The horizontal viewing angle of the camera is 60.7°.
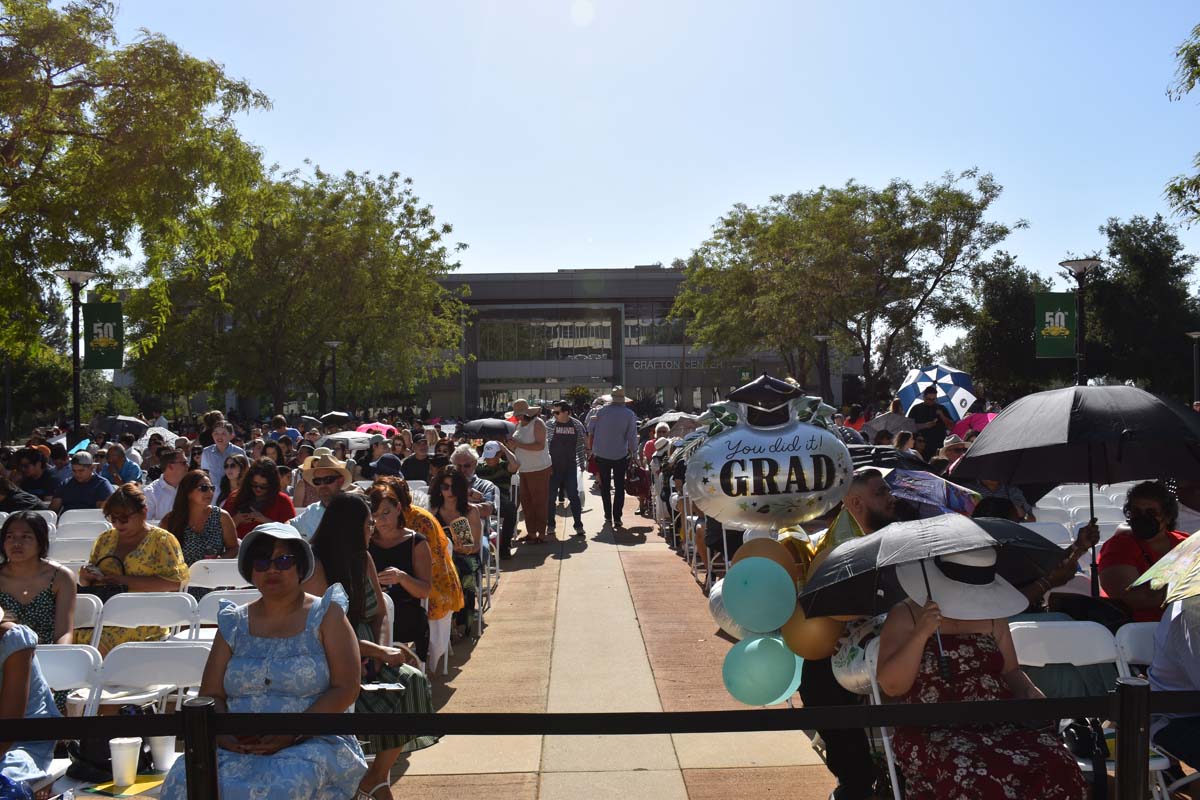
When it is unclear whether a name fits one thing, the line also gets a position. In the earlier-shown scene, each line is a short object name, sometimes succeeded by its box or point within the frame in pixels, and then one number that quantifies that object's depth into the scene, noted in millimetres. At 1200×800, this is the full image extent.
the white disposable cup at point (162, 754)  4953
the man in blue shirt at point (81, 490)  10539
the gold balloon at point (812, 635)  4105
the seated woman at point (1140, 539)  5473
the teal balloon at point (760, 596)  4059
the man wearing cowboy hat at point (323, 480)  7081
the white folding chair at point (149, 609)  5680
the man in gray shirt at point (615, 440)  13375
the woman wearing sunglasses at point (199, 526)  7254
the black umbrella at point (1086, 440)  4988
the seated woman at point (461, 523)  7805
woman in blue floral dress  3539
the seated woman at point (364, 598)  4516
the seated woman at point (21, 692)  3783
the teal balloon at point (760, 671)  4059
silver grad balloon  4422
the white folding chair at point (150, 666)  4727
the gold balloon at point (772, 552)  4332
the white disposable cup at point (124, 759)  4594
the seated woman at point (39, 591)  5086
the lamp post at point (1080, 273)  17578
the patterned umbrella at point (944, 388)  15023
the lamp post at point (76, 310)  12875
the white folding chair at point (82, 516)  9547
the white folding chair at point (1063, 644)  4609
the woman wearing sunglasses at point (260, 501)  7848
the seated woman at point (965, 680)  3404
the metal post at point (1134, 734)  2693
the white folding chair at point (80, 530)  8984
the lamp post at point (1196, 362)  24852
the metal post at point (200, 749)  2756
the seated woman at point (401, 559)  6090
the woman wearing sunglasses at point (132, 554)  6164
